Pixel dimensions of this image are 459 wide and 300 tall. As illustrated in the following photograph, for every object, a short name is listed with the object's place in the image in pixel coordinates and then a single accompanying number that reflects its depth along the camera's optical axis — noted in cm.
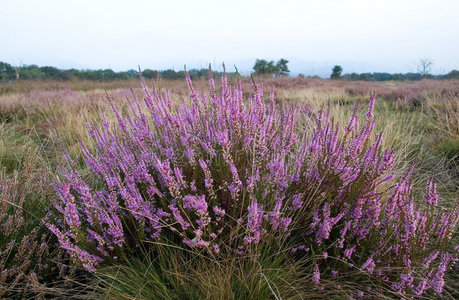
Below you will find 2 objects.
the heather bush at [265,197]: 155
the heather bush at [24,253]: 170
